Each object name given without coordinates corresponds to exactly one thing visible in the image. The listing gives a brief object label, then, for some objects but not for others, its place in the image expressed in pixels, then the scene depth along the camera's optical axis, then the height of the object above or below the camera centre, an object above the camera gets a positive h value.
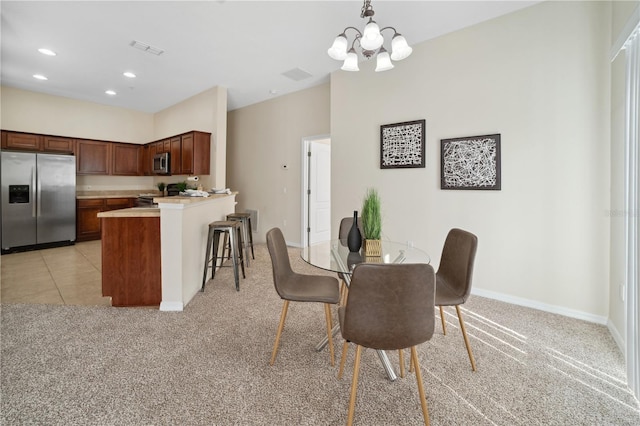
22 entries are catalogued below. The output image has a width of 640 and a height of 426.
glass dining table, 1.80 -0.31
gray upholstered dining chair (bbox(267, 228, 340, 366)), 1.87 -0.51
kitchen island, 2.79 -0.41
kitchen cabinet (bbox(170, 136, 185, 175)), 5.56 +1.06
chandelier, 2.11 +1.27
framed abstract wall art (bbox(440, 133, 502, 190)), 3.07 +0.55
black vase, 2.12 -0.19
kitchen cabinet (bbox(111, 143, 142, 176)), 6.55 +1.19
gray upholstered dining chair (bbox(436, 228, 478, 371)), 1.85 -0.40
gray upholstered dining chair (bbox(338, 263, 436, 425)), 1.26 -0.42
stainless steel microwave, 5.87 +0.99
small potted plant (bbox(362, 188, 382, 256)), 2.11 -0.08
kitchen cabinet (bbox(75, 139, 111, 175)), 6.04 +1.15
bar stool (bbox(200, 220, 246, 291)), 3.35 -0.29
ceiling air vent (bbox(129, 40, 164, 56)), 3.66 +2.11
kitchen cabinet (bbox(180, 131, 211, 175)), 5.12 +1.05
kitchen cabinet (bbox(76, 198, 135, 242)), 5.94 -0.07
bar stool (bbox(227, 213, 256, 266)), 4.24 -0.17
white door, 5.52 +0.42
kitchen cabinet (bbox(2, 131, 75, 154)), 5.22 +1.29
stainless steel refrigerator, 4.95 +0.20
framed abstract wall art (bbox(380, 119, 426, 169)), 3.56 +0.86
